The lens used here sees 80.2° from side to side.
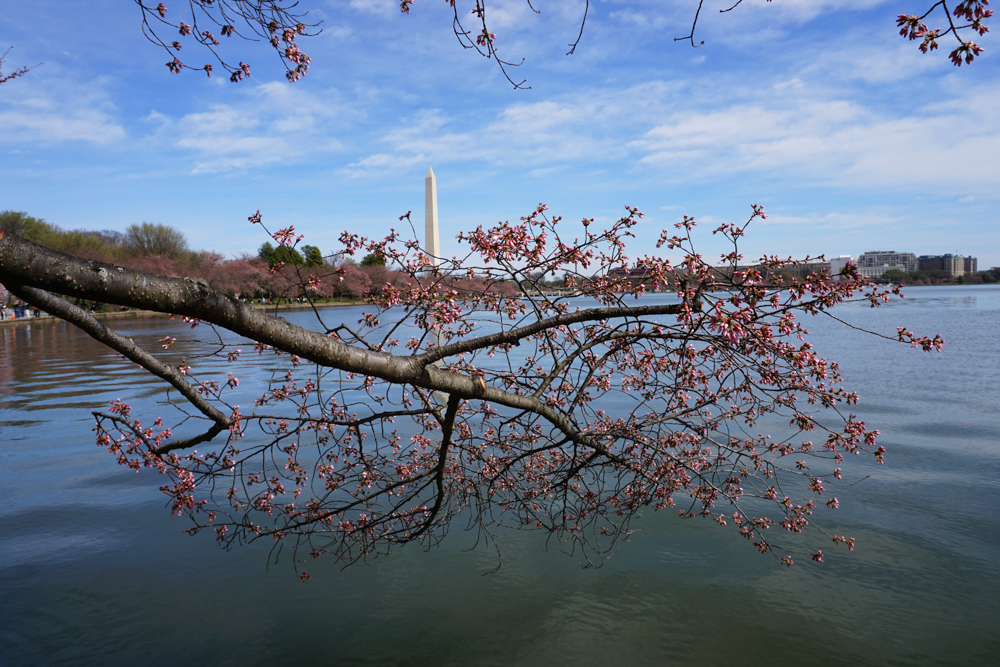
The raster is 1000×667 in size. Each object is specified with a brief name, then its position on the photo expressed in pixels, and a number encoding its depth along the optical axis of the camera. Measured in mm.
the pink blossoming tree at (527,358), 2709
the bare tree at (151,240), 66250
